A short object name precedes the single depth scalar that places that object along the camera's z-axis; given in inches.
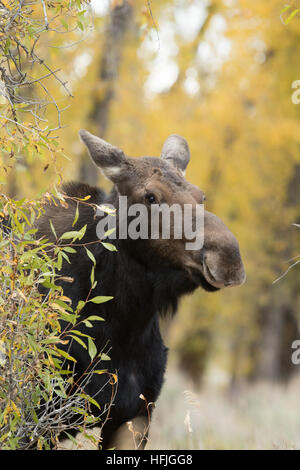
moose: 365.4
